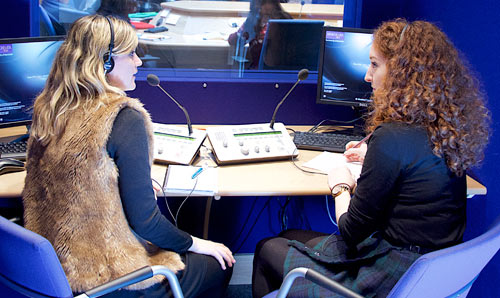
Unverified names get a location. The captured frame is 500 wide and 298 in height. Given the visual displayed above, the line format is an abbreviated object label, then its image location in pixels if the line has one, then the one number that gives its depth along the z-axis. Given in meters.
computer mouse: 1.77
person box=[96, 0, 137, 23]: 3.11
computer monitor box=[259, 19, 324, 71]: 2.67
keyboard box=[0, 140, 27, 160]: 1.89
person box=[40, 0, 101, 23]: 2.52
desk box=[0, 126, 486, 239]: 1.70
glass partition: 2.56
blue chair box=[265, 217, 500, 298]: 1.06
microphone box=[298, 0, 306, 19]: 4.03
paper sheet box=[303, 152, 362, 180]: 1.89
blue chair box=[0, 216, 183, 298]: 1.10
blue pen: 1.77
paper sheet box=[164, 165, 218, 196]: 1.67
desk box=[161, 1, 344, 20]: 4.00
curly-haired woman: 1.30
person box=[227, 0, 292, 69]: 3.48
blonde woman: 1.27
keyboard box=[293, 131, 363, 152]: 2.11
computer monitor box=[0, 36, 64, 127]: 1.97
